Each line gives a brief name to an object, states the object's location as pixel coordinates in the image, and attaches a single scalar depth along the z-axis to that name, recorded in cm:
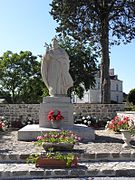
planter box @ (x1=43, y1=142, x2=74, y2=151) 438
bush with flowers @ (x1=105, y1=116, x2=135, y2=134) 510
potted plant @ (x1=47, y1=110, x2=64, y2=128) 599
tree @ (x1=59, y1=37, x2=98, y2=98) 1636
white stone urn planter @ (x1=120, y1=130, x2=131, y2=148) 505
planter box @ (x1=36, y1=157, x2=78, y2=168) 375
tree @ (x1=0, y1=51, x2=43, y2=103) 1931
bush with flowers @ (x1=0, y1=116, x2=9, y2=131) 750
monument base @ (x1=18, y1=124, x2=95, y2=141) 579
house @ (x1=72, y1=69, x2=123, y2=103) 2902
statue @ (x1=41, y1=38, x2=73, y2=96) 654
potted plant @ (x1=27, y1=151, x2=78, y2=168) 375
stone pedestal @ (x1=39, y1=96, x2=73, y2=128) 627
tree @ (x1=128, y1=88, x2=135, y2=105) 2063
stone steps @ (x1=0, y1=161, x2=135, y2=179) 356
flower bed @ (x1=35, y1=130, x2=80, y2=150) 439
